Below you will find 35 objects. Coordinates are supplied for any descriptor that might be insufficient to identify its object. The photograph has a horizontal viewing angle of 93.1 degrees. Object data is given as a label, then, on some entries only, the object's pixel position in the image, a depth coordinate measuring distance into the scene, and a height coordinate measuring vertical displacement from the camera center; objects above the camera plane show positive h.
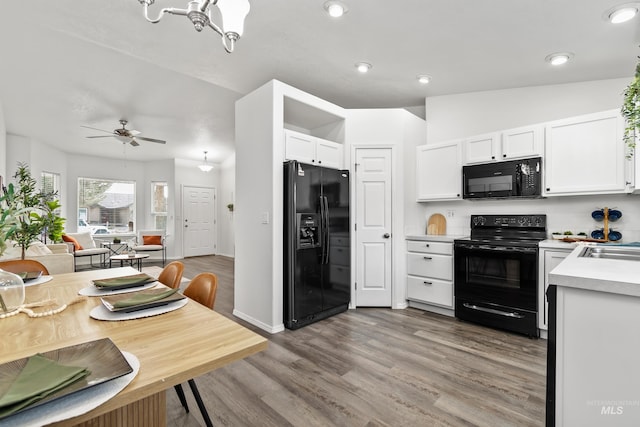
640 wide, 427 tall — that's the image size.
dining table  0.74 -0.40
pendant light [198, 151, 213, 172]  7.63 +1.12
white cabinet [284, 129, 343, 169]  3.24 +0.71
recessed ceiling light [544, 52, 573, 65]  2.88 +1.49
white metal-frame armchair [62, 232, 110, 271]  6.01 -0.73
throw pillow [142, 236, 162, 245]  7.47 -0.70
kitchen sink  2.01 -0.29
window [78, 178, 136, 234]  7.48 +0.16
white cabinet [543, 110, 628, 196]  2.73 +0.53
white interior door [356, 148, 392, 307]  3.76 -0.21
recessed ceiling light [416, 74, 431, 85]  3.49 +1.55
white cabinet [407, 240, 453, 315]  3.42 -0.75
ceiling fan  5.03 +1.30
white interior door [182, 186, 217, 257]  8.21 -0.24
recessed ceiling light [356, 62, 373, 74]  3.24 +1.57
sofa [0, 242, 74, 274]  3.93 -0.61
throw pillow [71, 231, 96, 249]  6.62 -0.62
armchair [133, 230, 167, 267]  7.21 -0.75
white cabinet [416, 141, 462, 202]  3.64 +0.50
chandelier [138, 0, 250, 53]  1.50 +1.01
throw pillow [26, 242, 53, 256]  4.21 -0.55
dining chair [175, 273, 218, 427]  1.60 -0.46
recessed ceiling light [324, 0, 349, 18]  2.27 +1.55
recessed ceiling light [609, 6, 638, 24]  2.25 +1.50
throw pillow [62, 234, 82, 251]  6.00 -0.57
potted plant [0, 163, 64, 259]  1.16 -0.02
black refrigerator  3.09 -0.35
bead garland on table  1.17 -0.39
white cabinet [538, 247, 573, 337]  2.75 -0.56
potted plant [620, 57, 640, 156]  1.73 +0.63
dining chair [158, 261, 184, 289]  1.96 -0.42
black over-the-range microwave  3.12 +0.35
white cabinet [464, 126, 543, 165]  3.13 +0.72
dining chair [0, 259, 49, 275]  2.03 -0.37
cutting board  3.97 -0.18
